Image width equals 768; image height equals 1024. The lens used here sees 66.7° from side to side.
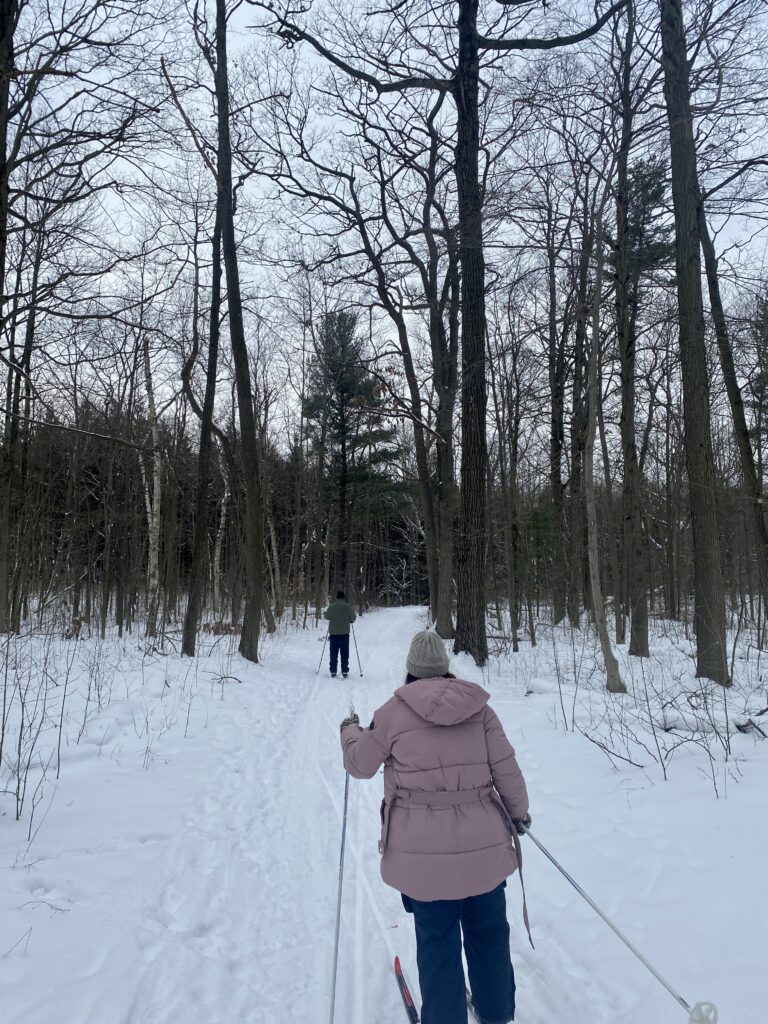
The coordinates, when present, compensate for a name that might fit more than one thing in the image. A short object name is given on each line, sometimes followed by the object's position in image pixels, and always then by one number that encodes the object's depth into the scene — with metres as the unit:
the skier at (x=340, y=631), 12.05
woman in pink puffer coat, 2.46
